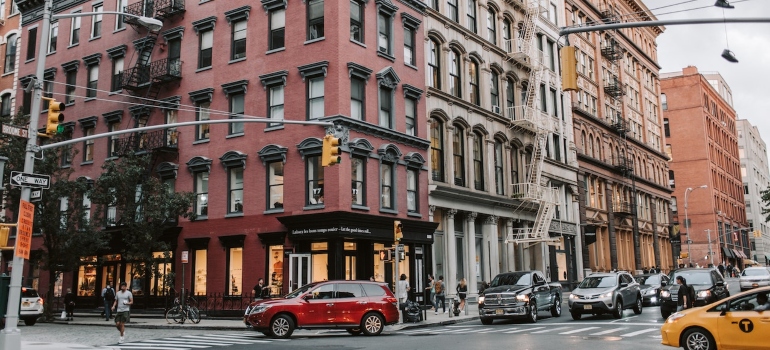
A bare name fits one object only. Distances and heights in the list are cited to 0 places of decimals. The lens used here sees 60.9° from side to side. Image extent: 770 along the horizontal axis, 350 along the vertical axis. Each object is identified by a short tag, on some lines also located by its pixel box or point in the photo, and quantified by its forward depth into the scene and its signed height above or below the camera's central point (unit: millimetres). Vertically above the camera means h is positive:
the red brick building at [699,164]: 89438 +15997
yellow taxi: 12828 -926
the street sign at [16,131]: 15523 +3792
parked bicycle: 27203 -1116
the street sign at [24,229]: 14961 +1367
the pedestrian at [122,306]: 20195 -576
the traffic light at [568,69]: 14172 +4564
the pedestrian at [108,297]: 30538 -429
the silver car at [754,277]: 37069 +63
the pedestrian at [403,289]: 27650 -233
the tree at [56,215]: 30719 +3454
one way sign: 15547 +2602
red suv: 20422 -776
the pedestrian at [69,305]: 31169 -776
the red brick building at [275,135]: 29203 +7319
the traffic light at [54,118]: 15828 +4112
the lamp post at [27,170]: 14016 +2919
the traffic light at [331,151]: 19516 +3922
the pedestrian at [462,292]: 28875 -408
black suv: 24022 -321
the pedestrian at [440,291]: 29969 -367
